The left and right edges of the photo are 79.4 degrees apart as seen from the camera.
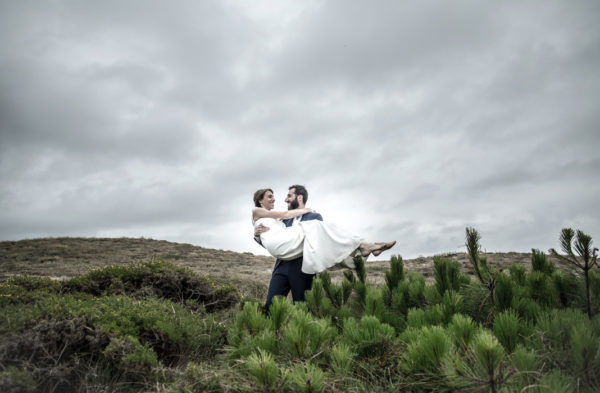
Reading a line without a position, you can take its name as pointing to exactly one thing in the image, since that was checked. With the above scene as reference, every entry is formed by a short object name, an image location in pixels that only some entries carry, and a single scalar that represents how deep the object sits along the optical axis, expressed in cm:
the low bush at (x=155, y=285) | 521
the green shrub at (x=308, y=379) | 151
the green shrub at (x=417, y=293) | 323
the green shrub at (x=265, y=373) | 157
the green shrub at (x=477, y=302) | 285
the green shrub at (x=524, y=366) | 141
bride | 452
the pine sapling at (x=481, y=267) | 231
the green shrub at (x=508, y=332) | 181
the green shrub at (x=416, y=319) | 226
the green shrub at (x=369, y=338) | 198
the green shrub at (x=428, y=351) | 157
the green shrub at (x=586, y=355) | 141
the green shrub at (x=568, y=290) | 286
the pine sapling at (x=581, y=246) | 211
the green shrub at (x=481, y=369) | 128
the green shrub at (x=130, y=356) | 246
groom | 487
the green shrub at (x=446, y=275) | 323
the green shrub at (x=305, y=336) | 189
